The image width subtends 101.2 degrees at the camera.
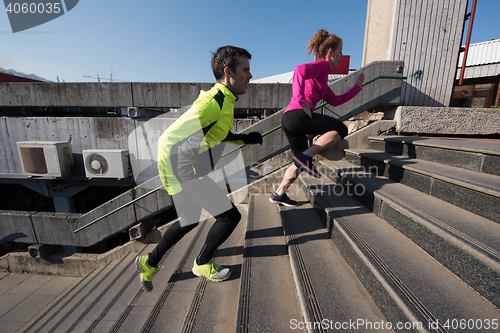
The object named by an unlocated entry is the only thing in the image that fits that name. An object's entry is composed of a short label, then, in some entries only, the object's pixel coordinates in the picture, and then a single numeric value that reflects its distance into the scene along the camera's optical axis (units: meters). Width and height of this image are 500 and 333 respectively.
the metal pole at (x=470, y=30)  3.51
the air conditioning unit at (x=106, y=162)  4.76
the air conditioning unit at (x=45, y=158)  4.77
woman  2.29
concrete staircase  1.11
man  1.68
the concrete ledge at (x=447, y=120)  3.70
